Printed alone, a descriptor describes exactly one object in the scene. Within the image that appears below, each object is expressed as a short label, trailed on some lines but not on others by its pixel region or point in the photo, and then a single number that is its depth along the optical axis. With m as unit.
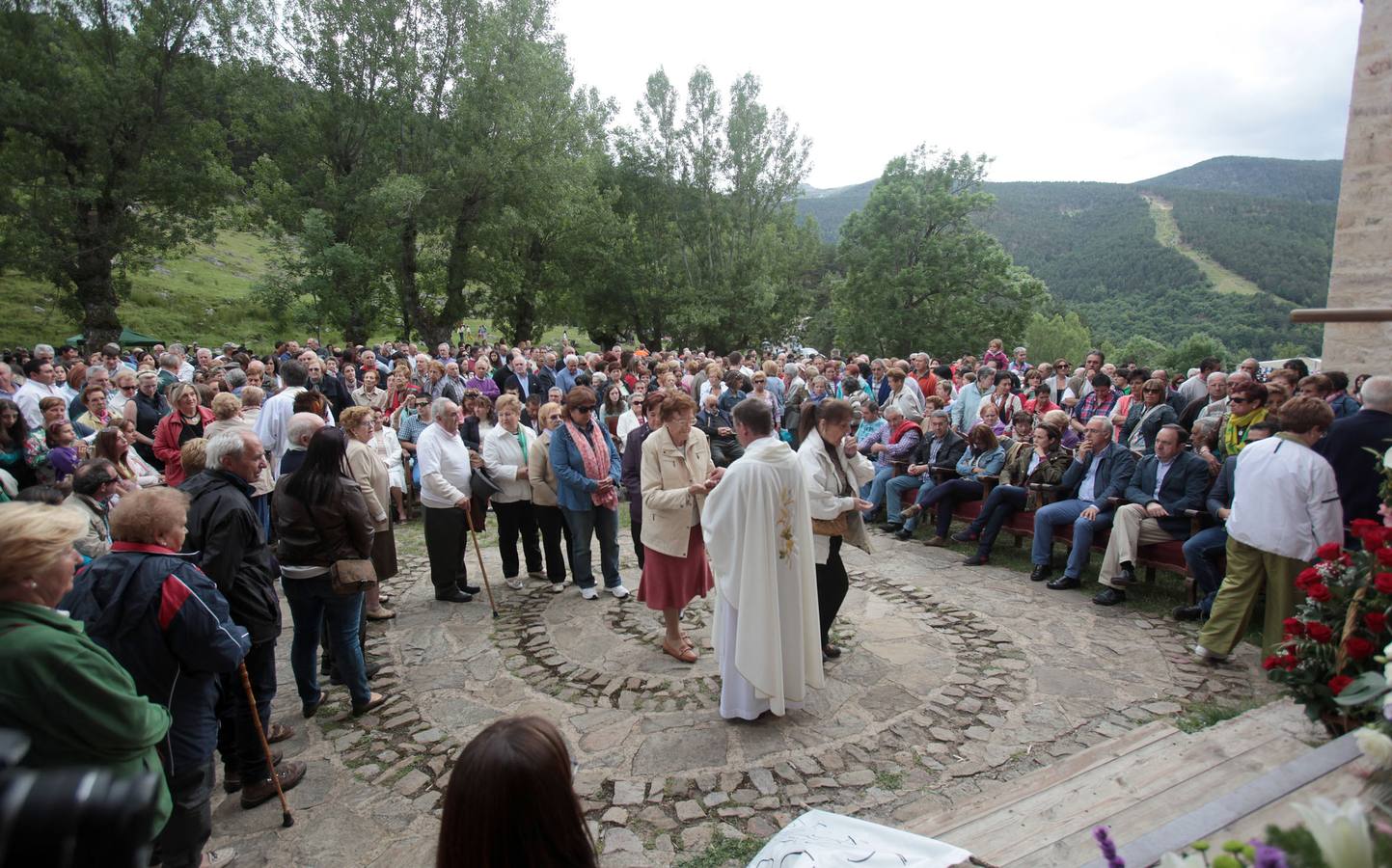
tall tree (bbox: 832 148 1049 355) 31.12
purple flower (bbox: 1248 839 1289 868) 0.98
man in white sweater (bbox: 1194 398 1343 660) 4.53
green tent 19.69
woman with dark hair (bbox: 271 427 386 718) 4.12
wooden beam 3.62
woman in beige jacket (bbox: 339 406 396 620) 5.22
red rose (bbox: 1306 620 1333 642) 3.38
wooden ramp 2.13
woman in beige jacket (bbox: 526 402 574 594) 6.50
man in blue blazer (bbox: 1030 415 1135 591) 6.70
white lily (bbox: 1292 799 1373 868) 1.01
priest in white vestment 4.16
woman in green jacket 2.10
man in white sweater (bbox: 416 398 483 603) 6.29
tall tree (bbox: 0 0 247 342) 17.61
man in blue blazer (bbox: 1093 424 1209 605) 6.25
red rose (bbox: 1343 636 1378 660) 3.14
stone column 8.93
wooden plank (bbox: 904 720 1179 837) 3.10
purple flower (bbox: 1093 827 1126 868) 1.13
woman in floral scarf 6.18
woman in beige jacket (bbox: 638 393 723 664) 5.16
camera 0.89
